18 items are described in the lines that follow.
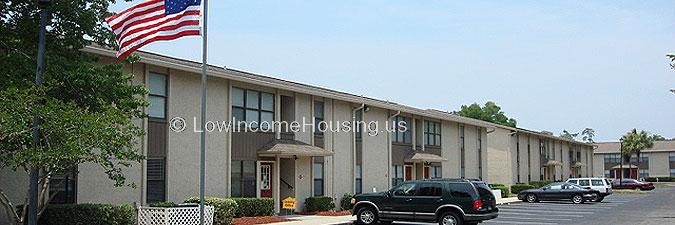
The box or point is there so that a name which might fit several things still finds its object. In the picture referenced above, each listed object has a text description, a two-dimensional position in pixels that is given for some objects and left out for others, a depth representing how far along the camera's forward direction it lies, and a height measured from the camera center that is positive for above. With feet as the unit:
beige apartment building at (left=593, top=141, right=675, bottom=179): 390.21 +2.74
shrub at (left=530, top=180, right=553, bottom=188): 189.30 -3.59
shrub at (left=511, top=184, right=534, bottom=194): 176.35 -4.13
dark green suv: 75.97 -3.47
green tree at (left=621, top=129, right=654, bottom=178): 347.56 +11.79
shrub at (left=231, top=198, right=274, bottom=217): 82.79 -4.09
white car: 150.87 -3.08
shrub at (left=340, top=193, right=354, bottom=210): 106.63 -4.49
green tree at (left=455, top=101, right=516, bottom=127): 344.08 +25.09
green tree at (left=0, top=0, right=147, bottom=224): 45.91 +4.97
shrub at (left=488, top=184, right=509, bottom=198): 161.01 -4.01
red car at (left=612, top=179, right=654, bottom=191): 243.40 -5.15
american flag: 52.16 +9.87
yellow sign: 90.53 -3.93
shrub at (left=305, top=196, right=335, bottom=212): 98.37 -4.39
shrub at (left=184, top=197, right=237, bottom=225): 74.59 -3.86
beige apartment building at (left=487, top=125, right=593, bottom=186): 172.76 +3.25
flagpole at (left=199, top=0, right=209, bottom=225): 53.01 +4.73
